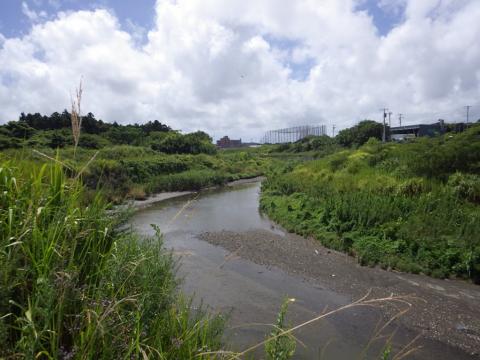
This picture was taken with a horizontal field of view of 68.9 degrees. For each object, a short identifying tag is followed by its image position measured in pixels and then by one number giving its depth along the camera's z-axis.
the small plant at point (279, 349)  2.46
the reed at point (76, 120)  2.63
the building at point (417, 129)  56.74
